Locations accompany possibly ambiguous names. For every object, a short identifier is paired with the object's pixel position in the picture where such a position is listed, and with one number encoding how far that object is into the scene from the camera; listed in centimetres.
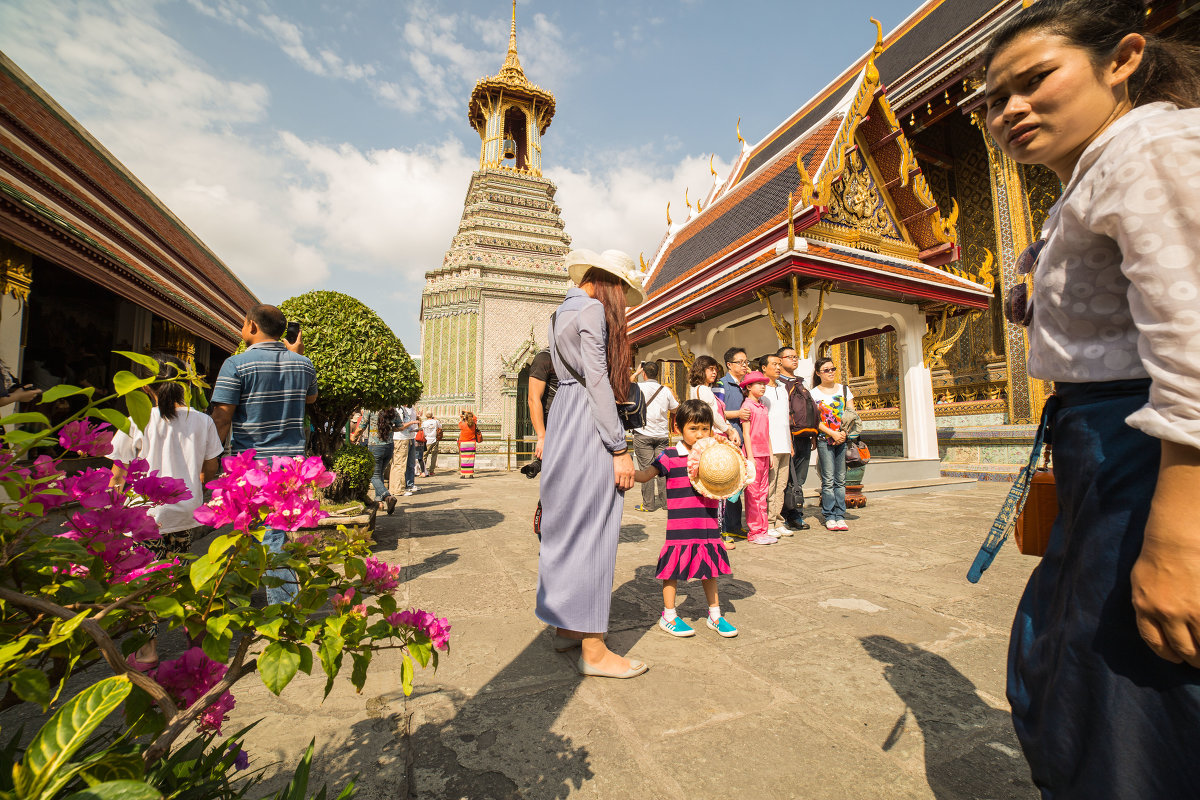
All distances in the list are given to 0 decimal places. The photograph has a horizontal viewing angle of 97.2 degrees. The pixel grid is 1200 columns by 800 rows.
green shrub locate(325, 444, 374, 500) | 514
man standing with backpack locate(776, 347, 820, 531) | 552
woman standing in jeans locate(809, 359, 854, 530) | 551
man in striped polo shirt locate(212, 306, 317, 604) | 291
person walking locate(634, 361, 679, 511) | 553
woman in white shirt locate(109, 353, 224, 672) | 274
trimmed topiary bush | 503
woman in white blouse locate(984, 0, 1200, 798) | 72
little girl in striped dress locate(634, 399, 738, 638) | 272
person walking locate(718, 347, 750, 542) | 501
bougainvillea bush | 71
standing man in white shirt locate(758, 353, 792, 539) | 532
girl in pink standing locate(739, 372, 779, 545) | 491
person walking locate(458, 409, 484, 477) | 1233
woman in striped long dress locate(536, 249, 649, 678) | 231
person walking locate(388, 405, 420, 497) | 897
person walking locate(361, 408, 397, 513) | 739
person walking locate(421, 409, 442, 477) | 1326
